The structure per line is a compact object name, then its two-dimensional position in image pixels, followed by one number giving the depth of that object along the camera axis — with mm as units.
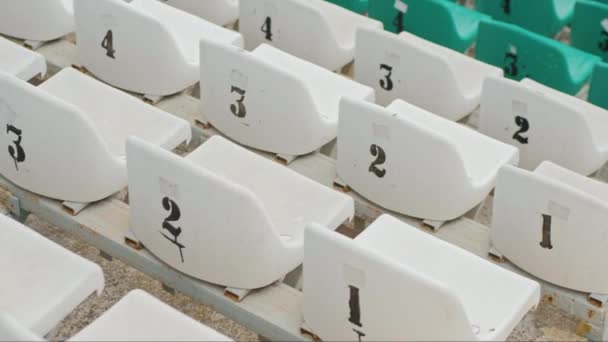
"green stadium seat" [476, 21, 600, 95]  8773
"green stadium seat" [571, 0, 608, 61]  9516
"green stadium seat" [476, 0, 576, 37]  10156
